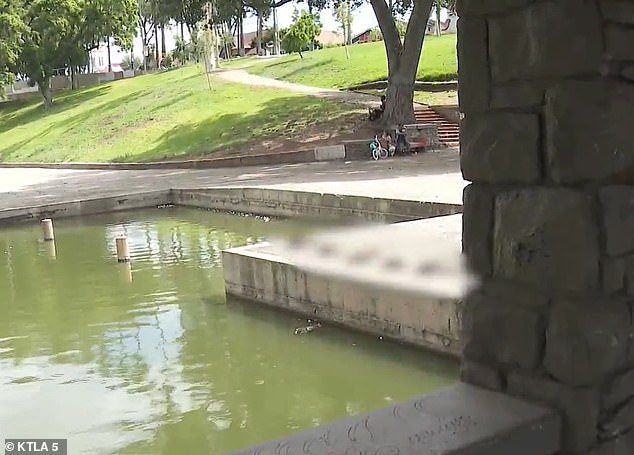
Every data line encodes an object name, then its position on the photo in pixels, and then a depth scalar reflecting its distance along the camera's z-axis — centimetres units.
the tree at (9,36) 3284
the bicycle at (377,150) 1773
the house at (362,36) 6237
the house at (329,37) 6762
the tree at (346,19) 3351
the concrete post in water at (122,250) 1002
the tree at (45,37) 3428
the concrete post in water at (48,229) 1208
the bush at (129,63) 6081
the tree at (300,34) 3891
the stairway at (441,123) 1929
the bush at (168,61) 4840
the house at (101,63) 7790
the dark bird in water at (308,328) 666
